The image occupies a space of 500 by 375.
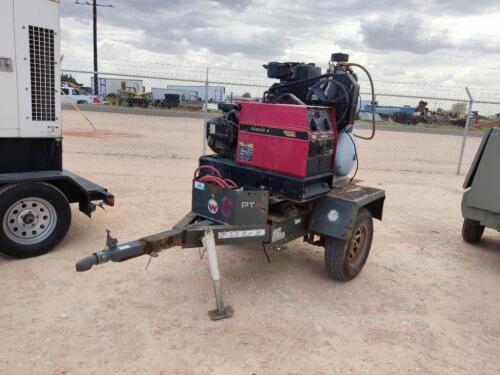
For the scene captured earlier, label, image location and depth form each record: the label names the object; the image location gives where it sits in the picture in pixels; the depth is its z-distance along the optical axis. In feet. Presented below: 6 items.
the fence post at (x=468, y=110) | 35.27
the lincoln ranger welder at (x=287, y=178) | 12.27
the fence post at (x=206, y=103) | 31.10
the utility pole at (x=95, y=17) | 118.32
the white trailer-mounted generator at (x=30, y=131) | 14.57
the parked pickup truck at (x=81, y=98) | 104.22
